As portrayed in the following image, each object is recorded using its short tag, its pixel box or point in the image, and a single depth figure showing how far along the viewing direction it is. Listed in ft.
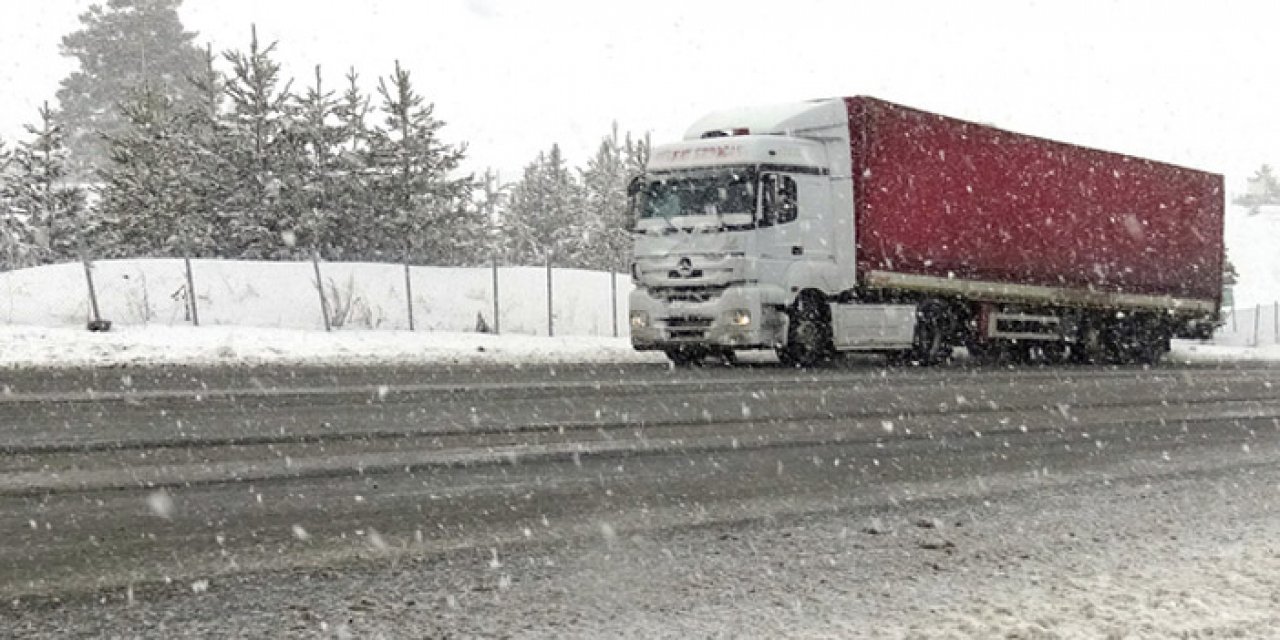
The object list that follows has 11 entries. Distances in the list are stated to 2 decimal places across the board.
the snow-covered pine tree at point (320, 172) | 126.21
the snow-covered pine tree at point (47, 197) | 137.49
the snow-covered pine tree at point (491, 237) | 154.40
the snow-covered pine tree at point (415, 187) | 135.33
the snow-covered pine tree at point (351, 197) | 131.54
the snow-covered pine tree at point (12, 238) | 144.97
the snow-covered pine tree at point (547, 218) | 219.20
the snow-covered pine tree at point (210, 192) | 125.90
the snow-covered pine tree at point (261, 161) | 124.98
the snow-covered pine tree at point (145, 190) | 129.70
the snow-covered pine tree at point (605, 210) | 208.44
